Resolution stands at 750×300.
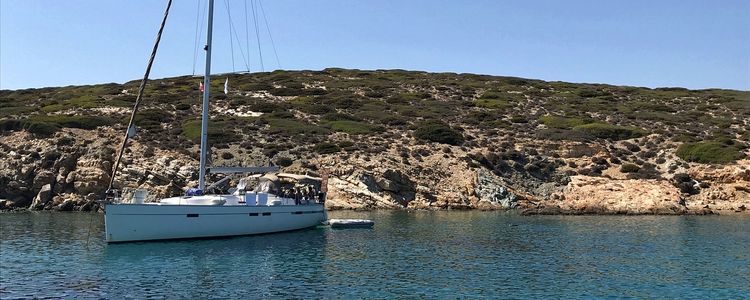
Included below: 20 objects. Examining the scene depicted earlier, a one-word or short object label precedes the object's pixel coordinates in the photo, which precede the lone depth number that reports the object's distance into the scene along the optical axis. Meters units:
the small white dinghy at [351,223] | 43.97
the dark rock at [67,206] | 55.62
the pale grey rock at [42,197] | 56.80
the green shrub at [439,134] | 73.31
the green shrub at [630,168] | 66.31
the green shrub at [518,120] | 86.00
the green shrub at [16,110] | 77.69
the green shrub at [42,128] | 66.06
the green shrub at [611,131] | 77.62
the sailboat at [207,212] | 32.59
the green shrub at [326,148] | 68.25
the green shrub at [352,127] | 76.19
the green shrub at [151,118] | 73.44
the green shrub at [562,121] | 82.81
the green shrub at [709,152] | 67.05
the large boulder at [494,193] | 61.72
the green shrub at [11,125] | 67.88
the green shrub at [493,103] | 96.00
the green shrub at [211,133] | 69.56
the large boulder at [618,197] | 58.75
